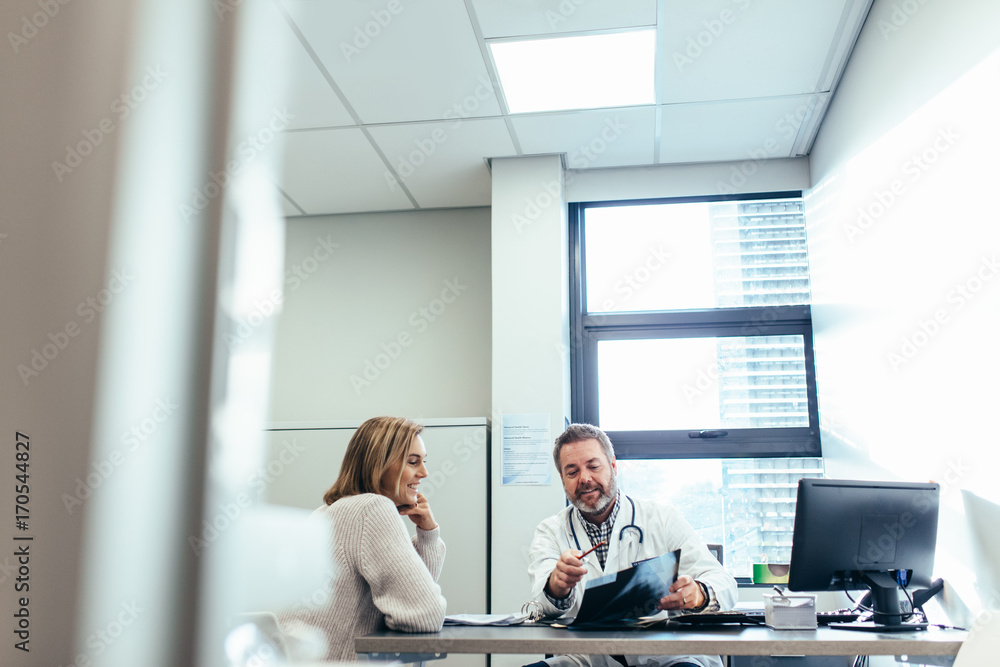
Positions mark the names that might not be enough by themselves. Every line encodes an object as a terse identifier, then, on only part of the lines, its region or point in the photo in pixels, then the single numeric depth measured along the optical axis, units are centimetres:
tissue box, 166
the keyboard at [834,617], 185
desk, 149
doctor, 198
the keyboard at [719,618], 173
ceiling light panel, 283
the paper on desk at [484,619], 183
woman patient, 163
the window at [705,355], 351
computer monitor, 178
